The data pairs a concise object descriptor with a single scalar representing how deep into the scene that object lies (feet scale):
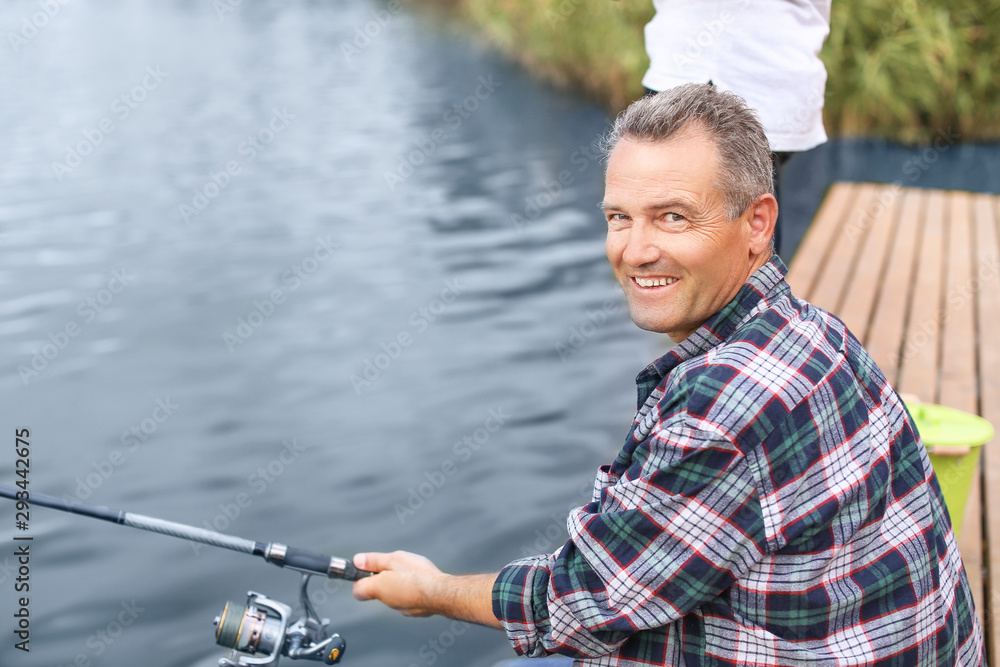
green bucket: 7.26
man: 4.45
